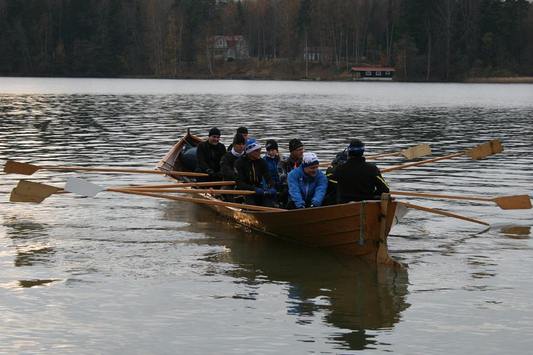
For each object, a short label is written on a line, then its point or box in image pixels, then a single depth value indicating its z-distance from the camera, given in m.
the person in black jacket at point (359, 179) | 14.46
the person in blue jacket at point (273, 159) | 17.36
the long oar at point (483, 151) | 20.75
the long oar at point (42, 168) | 19.14
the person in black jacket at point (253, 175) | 17.12
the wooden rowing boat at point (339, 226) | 13.91
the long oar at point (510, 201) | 18.16
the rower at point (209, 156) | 20.75
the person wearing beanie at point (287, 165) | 17.05
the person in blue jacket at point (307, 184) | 15.48
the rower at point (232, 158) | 18.67
